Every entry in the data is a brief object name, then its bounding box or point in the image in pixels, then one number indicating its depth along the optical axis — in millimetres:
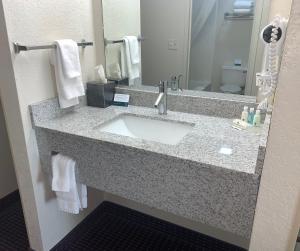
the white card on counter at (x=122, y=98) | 1720
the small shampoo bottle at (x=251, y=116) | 1354
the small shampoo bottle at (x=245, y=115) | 1362
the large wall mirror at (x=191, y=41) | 1356
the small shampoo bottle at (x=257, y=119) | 1313
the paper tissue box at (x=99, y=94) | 1653
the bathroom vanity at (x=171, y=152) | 1010
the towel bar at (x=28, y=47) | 1217
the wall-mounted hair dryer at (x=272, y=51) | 1008
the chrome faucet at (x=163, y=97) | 1524
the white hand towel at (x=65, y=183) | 1353
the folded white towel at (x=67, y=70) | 1365
